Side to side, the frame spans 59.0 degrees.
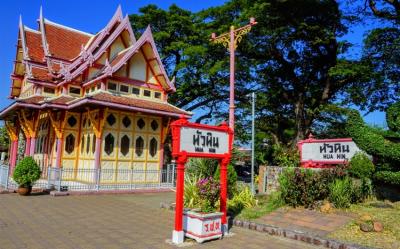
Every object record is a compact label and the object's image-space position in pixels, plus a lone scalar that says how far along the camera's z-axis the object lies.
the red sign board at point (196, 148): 7.62
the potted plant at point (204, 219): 7.75
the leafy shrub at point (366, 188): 10.91
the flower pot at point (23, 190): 14.34
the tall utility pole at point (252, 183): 12.21
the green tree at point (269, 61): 22.83
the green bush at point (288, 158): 15.70
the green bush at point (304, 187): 10.18
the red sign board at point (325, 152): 12.54
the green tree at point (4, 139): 42.25
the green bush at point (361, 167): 10.48
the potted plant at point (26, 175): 14.36
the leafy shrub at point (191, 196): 10.76
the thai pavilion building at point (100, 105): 17.55
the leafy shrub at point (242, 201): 11.10
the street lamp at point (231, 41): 12.32
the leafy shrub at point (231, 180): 12.12
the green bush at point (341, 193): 9.89
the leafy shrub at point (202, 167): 12.77
